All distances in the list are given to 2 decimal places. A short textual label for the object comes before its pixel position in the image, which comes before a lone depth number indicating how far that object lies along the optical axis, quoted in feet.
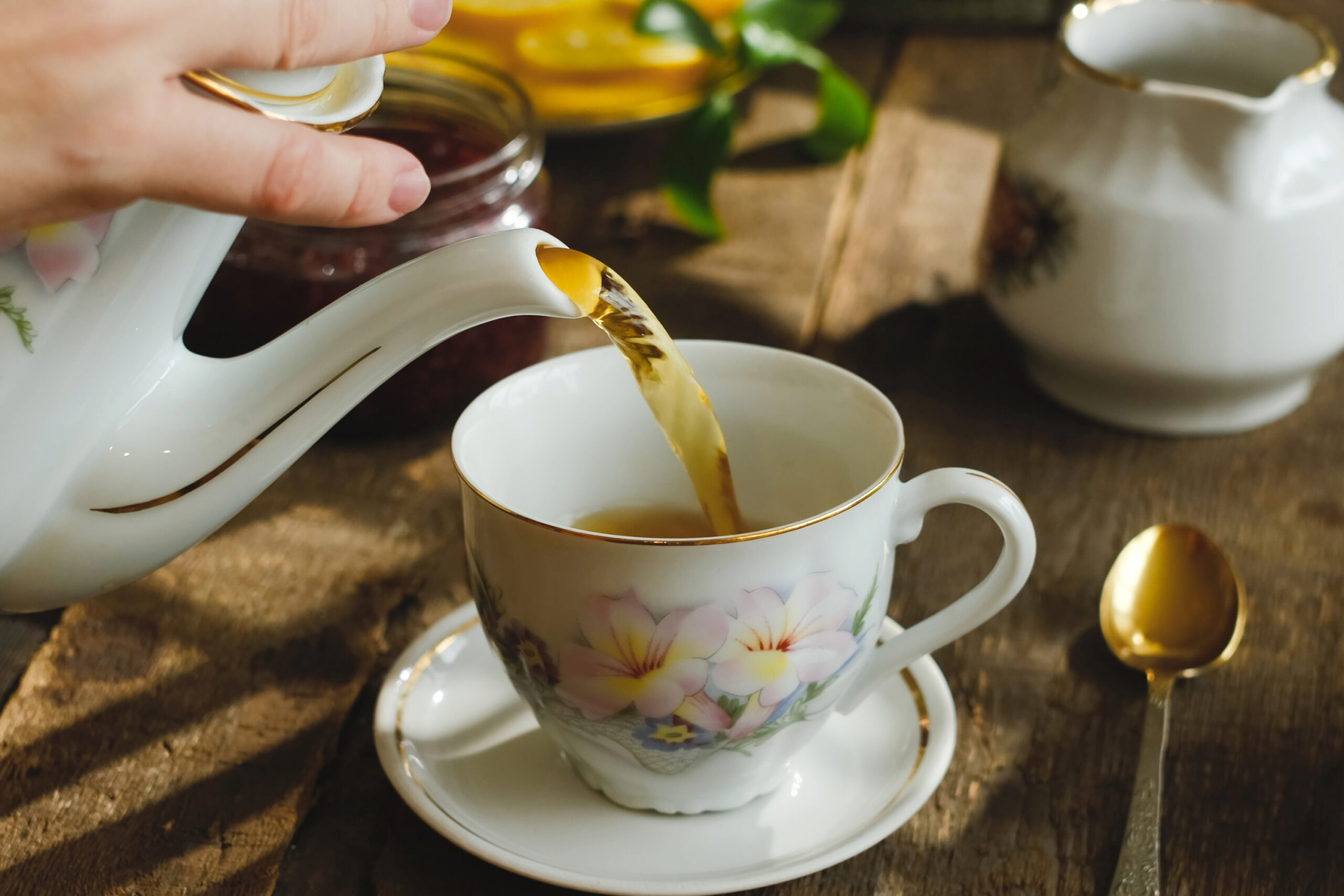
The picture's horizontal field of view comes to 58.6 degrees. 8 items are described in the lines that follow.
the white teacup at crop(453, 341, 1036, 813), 1.42
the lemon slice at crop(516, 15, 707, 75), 3.33
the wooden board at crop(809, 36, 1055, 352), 3.15
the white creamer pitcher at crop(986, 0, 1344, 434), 2.32
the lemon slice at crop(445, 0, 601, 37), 3.26
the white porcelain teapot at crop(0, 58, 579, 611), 1.28
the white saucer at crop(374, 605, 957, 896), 1.51
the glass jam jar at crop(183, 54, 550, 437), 2.38
